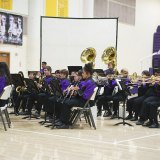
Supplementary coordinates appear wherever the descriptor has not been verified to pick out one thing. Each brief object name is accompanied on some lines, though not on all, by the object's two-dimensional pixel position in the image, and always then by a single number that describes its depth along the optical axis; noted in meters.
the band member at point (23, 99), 11.20
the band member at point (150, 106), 9.38
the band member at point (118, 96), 10.53
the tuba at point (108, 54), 14.15
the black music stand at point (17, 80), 10.88
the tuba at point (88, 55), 14.31
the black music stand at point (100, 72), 11.48
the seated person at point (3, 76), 8.38
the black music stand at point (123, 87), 9.51
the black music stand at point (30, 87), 10.34
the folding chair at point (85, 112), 8.78
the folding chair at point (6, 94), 8.06
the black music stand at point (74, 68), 12.72
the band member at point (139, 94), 10.07
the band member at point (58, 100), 8.99
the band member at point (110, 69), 11.98
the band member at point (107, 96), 11.26
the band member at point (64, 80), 9.30
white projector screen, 15.30
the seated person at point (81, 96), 8.63
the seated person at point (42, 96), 10.08
